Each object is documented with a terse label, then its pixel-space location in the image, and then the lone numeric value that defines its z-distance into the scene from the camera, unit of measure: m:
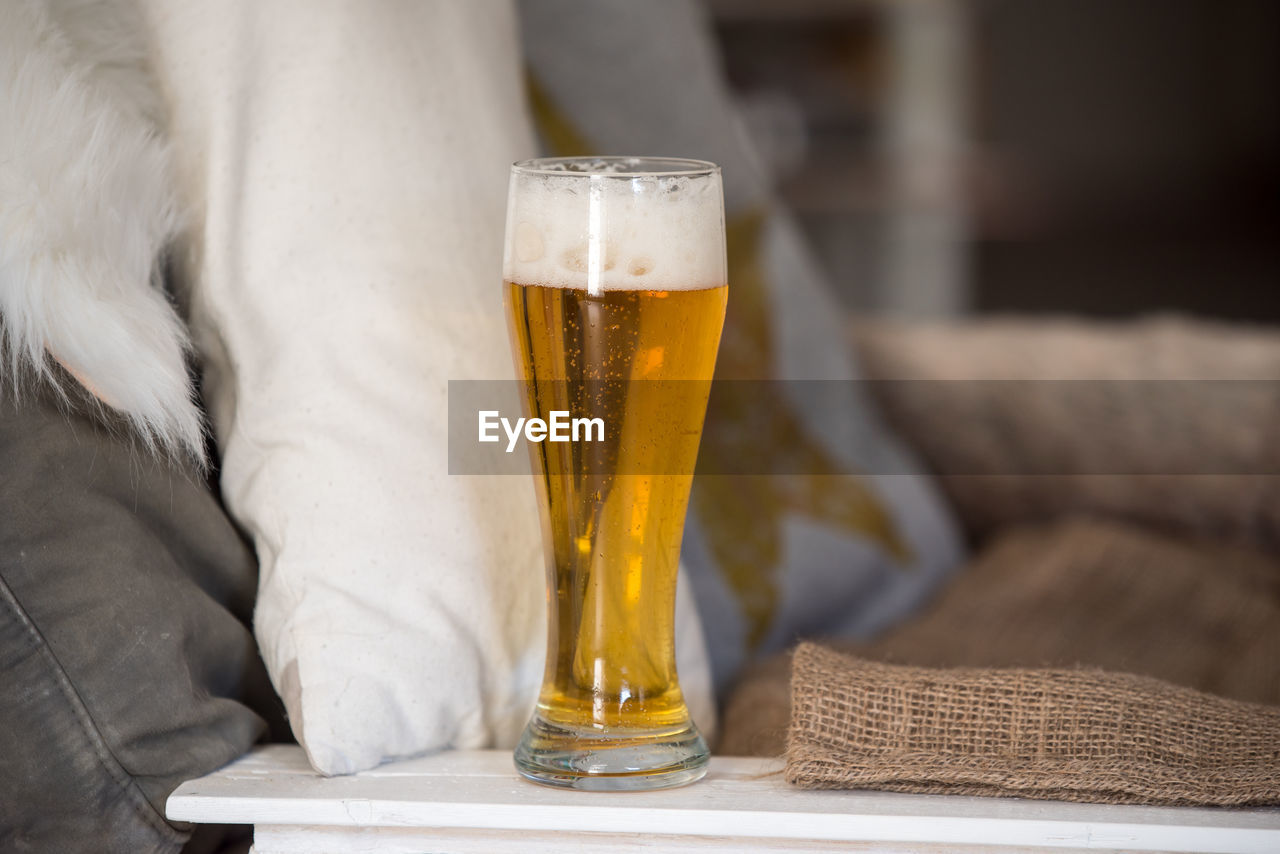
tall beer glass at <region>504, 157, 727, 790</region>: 0.96
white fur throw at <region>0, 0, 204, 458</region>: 0.96
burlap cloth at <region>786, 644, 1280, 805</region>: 0.97
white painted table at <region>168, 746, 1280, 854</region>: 0.95
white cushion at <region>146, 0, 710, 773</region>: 1.00
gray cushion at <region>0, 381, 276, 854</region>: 0.96
